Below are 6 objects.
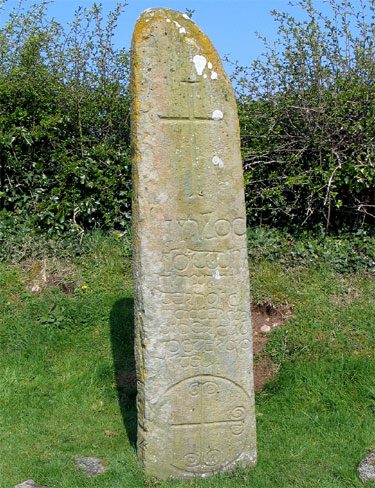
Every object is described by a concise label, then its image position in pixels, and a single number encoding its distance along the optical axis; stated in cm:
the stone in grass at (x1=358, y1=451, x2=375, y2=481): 396
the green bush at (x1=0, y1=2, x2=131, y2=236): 755
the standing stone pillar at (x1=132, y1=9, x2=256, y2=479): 393
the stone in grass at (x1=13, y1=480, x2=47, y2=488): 399
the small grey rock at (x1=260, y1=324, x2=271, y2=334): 612
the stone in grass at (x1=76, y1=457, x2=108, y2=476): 420
